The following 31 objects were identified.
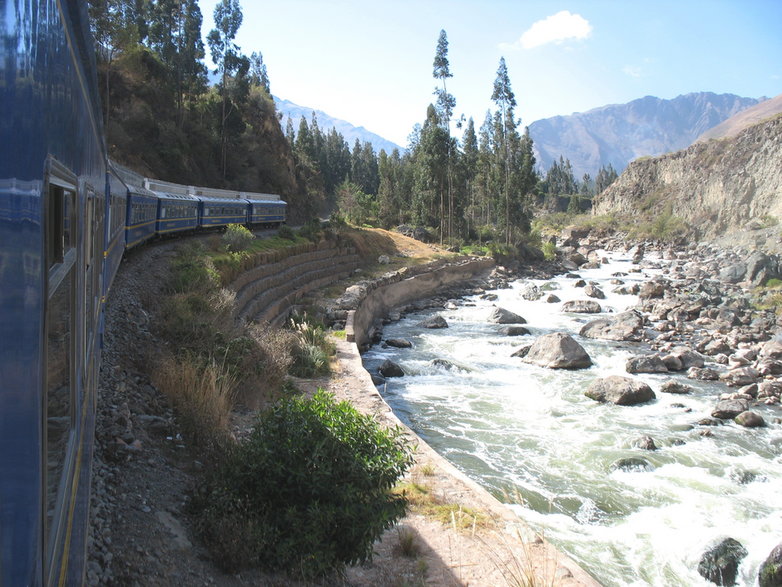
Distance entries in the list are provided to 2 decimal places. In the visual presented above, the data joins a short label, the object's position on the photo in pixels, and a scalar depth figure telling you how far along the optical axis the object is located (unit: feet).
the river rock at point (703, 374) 58.70
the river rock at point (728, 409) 47.10
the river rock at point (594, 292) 111.95
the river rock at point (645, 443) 40.45
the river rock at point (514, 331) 78.38
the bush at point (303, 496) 17.19
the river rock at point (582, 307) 97.88
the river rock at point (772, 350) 64.54
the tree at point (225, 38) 148.56
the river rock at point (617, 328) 76.95
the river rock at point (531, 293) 110.93
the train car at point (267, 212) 108.17
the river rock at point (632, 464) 37.42
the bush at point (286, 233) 102.72
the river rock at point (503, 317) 87.56
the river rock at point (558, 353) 61.31
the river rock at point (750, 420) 45.44
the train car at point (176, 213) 65.87
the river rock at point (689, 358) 63.00
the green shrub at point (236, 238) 73.87
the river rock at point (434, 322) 84.79
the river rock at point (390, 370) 58.08
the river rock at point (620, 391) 50.09
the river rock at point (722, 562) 26.94
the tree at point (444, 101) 159.26
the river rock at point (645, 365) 60.59
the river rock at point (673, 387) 53.62
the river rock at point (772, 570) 25.94
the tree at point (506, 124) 169.27
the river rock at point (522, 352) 66.25
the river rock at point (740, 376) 56.51
